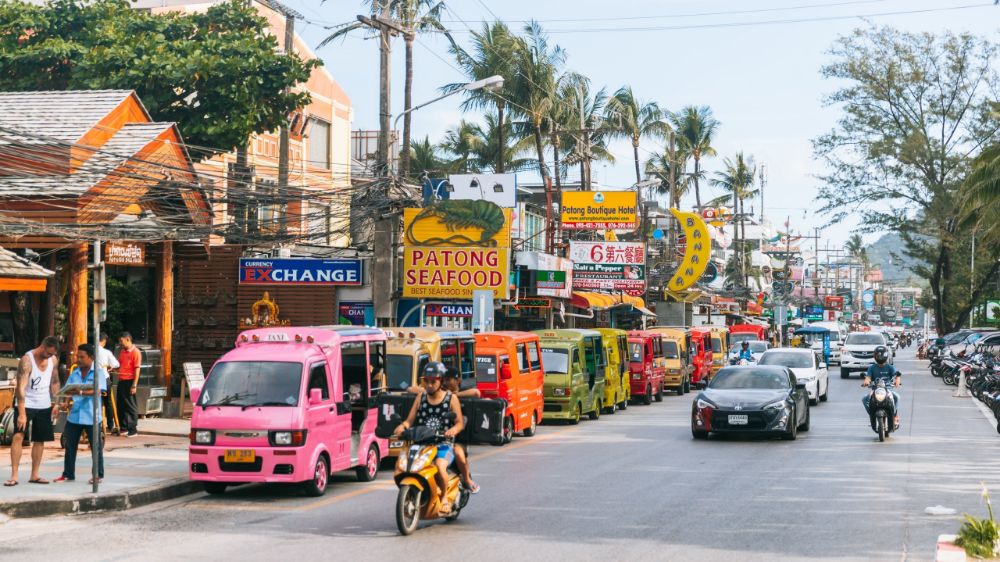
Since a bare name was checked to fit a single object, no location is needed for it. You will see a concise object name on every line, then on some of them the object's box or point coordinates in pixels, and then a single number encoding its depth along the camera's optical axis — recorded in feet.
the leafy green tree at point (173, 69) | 114.21
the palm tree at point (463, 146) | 202.69
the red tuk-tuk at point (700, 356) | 149.18
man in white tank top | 49.62
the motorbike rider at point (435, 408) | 40.65
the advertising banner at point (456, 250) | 94.43
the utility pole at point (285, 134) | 103.65
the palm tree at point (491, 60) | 144.87
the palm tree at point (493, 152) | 182.79
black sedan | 73.31
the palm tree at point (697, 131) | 264.72
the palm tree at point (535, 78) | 149.38
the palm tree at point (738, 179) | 319.06
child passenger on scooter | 41.09
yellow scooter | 39.01
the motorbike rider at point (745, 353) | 134.00
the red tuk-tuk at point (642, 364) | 114.42
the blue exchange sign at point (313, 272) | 90.89
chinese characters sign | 144.87
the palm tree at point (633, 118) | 183.62
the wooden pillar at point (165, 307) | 82.99
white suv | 169.37
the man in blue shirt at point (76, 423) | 50.52
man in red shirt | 70.64
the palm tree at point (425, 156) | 216.33
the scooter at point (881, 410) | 73.77
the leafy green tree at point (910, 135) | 215.31
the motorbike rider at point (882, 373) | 75.15
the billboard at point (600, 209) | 142.61
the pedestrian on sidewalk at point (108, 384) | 64.21
